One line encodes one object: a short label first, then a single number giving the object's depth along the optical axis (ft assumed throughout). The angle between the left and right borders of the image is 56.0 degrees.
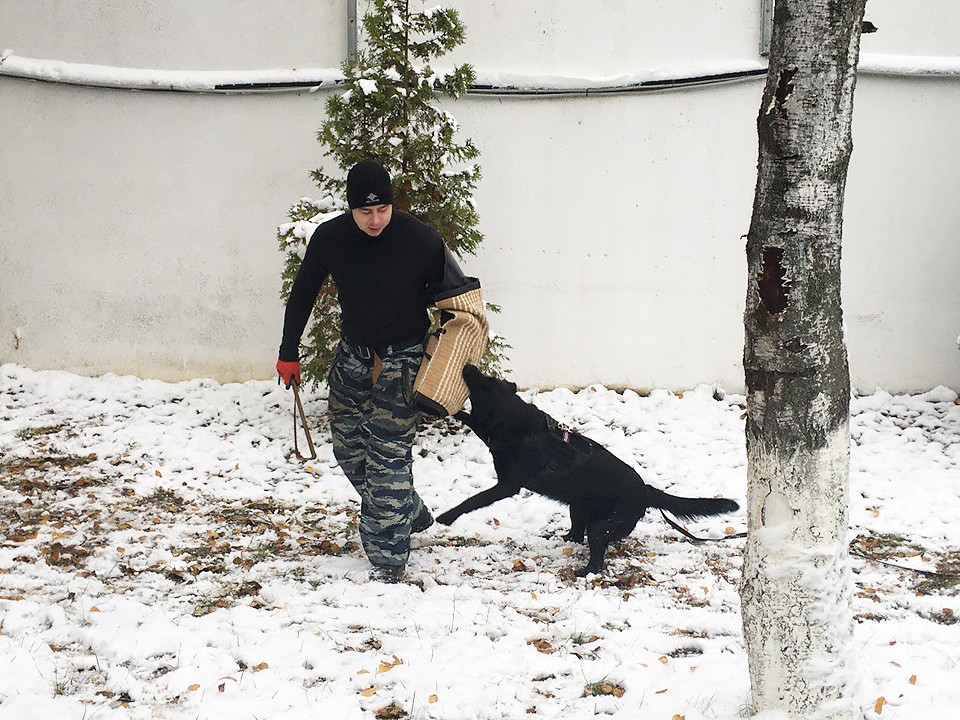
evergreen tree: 21.38
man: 13.92
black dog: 14.62
